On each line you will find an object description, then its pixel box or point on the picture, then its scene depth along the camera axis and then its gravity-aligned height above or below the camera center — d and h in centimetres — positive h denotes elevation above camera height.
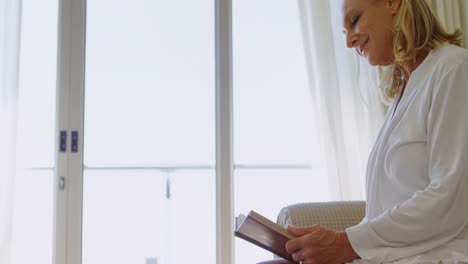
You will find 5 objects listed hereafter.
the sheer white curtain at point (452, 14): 237 +78
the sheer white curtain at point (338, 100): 227 +32
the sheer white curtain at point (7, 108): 208 +29
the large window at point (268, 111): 249 +29
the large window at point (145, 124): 239 +22
